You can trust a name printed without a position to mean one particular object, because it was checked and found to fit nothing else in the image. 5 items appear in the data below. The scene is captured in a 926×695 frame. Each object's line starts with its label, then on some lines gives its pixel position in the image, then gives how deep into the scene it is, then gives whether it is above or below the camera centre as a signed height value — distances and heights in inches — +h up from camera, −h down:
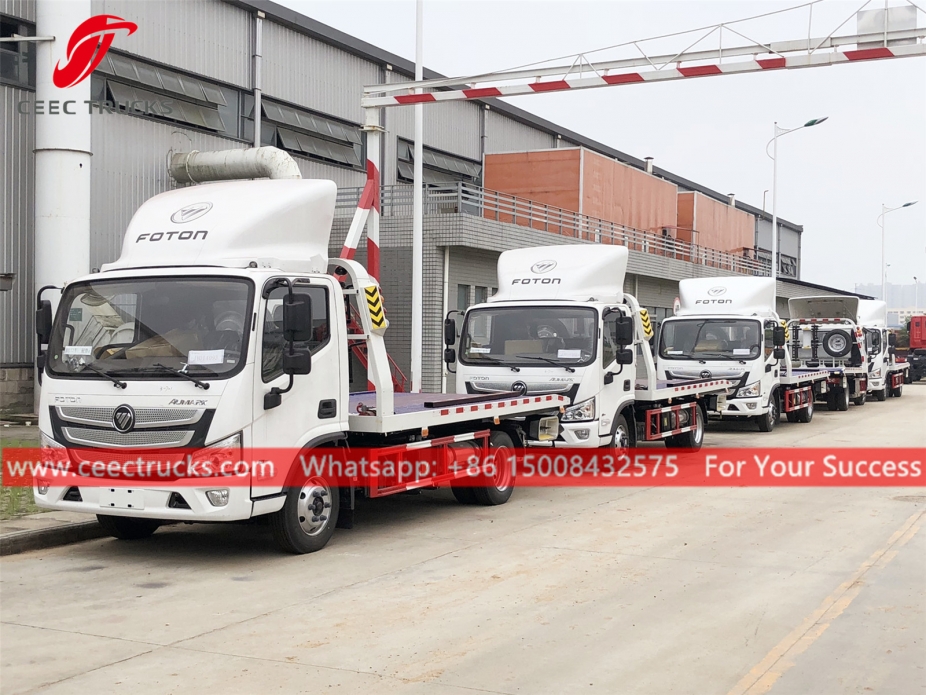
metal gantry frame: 534.9 +157.2
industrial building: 770.2 +200.9
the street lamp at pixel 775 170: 1517.0 +282.3
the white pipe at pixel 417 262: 722.8 +63.1
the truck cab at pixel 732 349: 773.3 +3.4
